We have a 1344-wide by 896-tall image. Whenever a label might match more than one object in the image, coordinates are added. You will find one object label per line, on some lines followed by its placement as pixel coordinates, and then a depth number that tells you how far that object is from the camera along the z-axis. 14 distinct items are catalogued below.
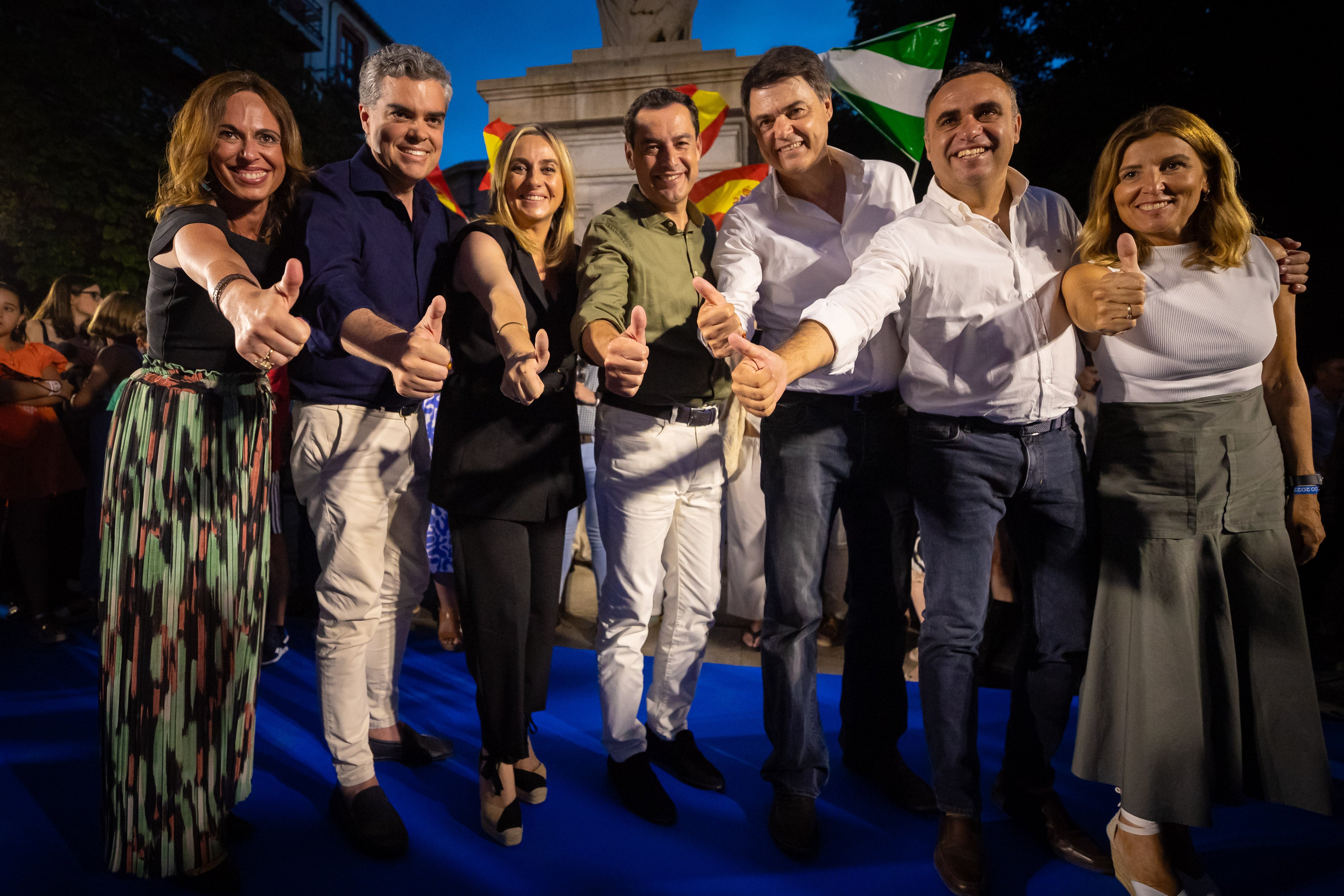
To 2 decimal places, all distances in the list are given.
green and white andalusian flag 4.27
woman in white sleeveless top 1.83
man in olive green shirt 2.24
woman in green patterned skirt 1.83
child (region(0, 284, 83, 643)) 3.97
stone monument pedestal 4.40
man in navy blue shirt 2.03
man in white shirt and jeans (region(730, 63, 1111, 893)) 1.92
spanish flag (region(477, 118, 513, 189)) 3.91
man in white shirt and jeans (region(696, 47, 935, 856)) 2.14
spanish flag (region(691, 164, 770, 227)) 4.12
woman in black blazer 2.13
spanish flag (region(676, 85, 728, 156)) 4.09
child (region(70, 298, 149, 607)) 3.91
